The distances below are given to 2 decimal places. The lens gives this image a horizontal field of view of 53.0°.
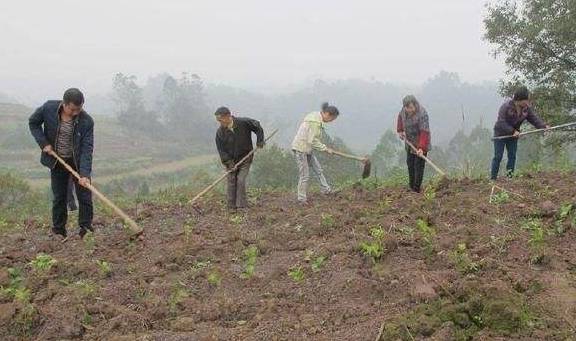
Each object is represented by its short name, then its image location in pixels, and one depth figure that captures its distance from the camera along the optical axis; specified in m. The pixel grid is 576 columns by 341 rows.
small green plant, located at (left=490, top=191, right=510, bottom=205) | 6.74
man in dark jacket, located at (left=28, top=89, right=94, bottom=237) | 6.24
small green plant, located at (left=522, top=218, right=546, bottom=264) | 4.52
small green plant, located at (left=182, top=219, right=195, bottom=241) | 6.55
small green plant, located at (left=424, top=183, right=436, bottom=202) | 7.22
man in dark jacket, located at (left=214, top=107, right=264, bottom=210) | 8.18
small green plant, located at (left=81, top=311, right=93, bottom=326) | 4.23
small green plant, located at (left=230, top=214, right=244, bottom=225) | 7.55
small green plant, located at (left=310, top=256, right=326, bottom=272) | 4.96
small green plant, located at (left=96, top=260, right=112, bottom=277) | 5.27
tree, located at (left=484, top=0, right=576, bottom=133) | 14.60
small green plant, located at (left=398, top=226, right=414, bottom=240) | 5.37
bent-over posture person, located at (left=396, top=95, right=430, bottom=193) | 8.00
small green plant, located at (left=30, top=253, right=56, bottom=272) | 5.34
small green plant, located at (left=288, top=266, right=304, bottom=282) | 4.78
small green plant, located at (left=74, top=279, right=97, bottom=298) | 4.65
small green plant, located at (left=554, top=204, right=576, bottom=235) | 5.24
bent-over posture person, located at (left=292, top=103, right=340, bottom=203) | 8.46
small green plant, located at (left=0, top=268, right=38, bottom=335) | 4.32
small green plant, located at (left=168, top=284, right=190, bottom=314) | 4.42
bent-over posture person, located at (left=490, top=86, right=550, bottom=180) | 8.22
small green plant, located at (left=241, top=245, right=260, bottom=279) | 5.05
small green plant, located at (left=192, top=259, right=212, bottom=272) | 5.34
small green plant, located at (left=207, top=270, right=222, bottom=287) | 4.90
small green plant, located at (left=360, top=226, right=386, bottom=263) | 4.95
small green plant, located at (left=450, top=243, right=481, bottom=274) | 4.32
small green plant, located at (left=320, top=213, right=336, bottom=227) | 6.52
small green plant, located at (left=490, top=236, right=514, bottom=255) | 4.78
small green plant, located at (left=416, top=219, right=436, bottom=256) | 4.96
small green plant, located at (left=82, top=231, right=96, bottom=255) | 6.14
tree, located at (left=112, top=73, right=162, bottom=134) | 85.75
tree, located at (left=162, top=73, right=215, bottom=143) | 89.50
